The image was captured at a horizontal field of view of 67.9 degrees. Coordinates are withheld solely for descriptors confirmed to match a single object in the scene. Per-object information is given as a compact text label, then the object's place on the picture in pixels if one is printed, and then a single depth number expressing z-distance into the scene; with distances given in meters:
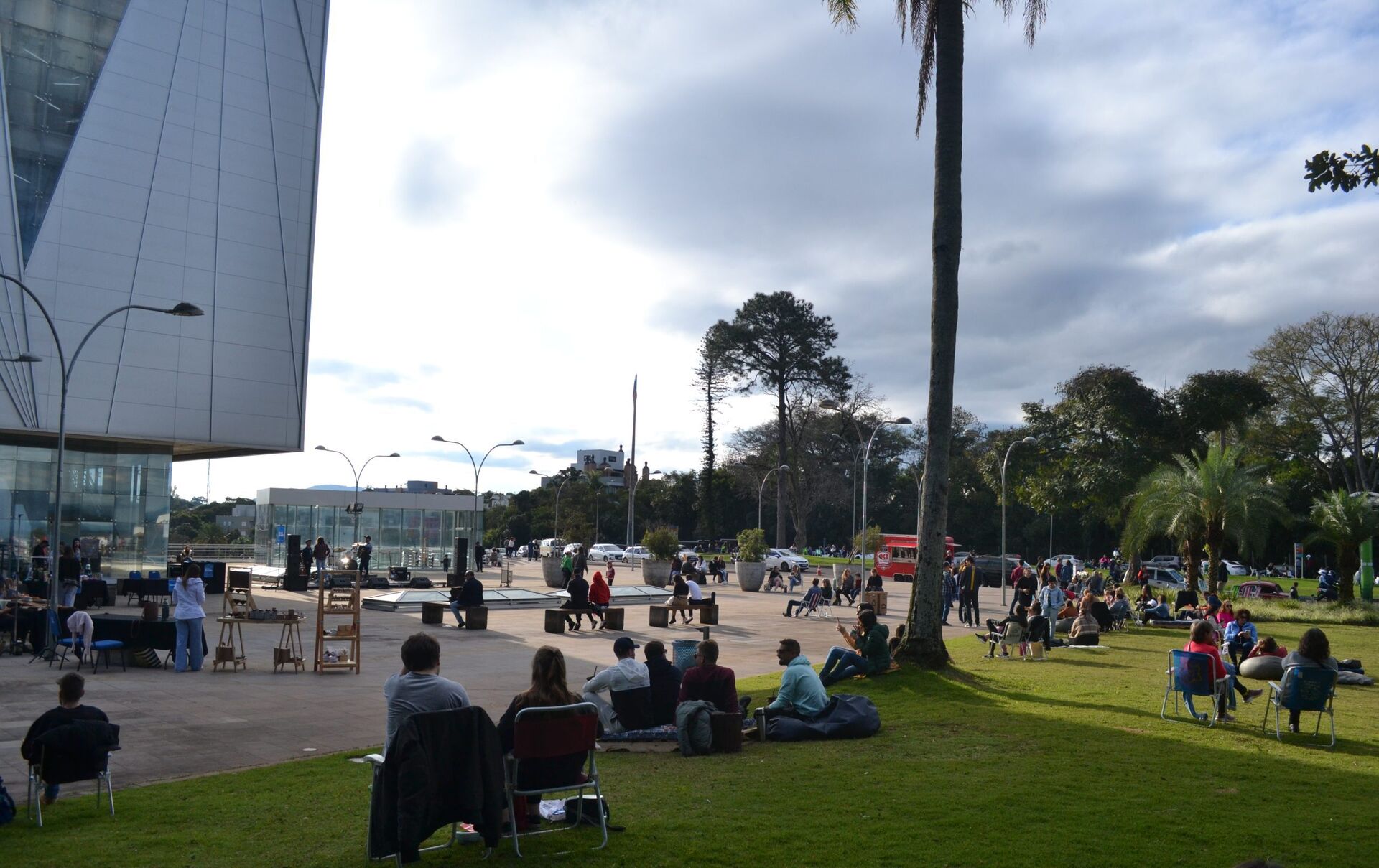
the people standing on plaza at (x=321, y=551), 35.53
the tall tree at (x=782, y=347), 62.09
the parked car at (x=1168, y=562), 57.50
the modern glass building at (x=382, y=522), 46.22
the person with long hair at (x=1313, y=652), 9.92
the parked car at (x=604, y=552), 67.25
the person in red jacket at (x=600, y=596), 23.22
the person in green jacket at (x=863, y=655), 12.78
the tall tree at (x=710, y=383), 63.62
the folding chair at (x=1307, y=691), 9.57
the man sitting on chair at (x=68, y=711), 7.01
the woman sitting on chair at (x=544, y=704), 5.92
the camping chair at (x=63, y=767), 6.79
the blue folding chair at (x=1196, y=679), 10.62
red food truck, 53.00
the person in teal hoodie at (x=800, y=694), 9.95
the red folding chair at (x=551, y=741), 5.84
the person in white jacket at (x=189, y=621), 14.98
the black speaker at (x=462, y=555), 40.34
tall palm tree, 13.77
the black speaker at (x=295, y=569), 36.34
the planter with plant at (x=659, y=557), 39.84
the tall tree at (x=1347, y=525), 29.08
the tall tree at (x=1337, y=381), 52.78
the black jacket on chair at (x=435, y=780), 5.12
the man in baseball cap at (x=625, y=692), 9.30
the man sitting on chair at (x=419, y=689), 5.66
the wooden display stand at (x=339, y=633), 15.00
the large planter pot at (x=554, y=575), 40.19
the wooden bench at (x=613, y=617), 22.70
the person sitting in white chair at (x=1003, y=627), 18.03
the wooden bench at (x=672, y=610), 24.06
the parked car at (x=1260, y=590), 34.81
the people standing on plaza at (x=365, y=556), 38.46
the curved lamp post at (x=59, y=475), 16.65
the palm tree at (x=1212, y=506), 29.80
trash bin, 12.27
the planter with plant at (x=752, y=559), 41.34
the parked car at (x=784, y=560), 53.44
